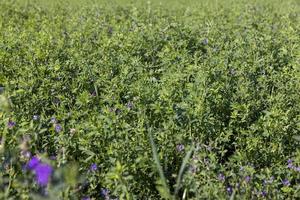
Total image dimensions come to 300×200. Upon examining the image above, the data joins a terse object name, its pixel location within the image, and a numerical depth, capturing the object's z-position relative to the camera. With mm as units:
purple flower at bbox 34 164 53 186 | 1617
